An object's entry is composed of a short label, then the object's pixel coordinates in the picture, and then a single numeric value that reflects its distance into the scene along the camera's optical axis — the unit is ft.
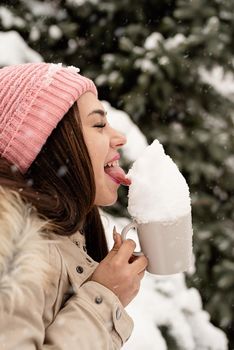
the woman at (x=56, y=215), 4.88
